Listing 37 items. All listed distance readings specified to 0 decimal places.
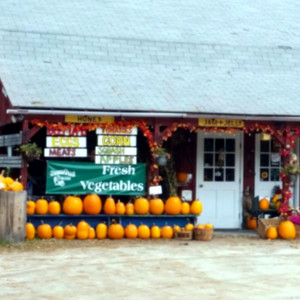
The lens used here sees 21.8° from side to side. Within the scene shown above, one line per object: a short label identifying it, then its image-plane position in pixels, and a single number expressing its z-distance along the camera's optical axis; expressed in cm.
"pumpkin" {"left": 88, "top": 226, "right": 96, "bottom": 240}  1527
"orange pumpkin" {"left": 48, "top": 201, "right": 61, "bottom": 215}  1519
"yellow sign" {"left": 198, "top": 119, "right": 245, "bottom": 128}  1600
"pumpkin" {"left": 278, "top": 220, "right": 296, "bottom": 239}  1597
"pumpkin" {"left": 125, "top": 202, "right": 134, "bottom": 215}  1559
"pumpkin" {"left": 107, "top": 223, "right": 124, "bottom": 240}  1530
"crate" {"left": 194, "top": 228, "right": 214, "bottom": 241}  1552
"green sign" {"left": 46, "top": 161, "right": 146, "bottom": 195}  1544
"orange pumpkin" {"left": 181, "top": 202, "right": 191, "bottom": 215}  1589
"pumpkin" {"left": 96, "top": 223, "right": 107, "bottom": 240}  1528
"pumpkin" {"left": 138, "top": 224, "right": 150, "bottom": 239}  1549
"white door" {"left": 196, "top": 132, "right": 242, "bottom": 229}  1775
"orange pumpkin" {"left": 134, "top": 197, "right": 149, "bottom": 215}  1557
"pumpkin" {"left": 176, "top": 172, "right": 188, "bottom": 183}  1756
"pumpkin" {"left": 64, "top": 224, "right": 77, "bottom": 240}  1498
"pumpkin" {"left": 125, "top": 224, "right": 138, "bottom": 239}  1544
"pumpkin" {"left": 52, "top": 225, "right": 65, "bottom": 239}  1502
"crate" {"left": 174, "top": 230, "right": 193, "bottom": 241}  1554
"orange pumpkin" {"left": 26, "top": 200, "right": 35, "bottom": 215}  1500
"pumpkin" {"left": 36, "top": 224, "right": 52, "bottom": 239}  1489
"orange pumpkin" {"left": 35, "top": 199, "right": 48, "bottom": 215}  1512
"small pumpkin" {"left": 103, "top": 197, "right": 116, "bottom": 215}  1548
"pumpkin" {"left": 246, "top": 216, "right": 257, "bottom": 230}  1779
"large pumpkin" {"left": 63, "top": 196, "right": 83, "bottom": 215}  1523
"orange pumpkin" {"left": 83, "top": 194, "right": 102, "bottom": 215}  1533
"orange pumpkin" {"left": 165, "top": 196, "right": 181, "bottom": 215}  1577
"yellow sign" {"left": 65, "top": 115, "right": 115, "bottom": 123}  1519
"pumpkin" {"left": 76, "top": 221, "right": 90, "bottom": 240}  1511
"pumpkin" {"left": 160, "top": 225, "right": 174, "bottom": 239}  1561
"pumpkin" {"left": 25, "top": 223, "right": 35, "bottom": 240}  1466
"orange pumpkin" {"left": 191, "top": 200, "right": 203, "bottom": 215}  1586
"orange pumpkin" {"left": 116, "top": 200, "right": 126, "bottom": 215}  1553
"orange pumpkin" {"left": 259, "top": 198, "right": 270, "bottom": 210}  1716
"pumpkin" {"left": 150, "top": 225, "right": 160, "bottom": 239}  1556
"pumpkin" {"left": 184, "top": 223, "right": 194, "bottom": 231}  1570
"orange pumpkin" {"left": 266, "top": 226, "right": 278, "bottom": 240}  1596
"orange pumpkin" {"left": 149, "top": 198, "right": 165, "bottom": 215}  1565
